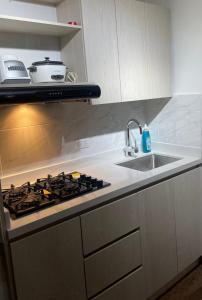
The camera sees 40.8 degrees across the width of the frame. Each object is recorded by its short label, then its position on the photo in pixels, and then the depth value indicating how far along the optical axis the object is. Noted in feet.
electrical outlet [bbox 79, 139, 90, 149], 7.10
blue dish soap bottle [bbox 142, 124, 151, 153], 7.83
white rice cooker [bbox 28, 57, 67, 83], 5.28
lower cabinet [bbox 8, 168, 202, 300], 4.33
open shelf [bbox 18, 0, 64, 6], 6.01
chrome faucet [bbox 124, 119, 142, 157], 7.66
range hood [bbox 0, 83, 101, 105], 4.19
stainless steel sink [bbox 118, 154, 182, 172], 7.46
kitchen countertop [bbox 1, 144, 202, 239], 4.25
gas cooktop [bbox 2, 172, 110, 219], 4.51
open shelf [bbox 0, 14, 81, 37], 4.94
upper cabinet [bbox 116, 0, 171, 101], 6.26
